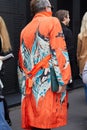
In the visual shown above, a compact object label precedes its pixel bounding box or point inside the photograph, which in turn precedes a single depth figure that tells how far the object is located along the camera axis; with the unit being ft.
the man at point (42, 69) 17.04
